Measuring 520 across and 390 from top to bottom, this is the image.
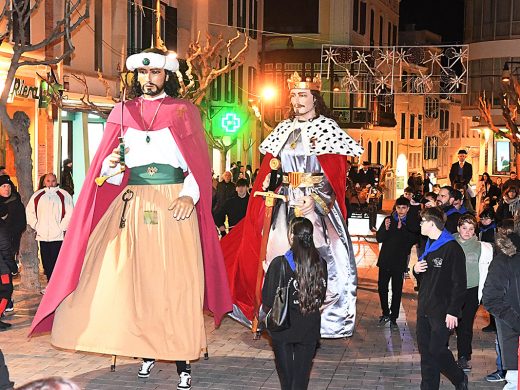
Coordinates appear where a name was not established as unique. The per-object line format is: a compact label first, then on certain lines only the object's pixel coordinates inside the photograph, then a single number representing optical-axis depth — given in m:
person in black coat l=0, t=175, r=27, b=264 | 13.41
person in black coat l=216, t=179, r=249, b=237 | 14.98
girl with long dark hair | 7.18
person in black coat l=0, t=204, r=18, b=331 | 10.91
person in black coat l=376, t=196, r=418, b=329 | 12.01
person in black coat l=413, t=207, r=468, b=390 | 8.09
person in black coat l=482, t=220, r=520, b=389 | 7.78
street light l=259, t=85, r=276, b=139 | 36.44
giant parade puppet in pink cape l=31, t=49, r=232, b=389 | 8.30
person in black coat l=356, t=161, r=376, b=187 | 34.14
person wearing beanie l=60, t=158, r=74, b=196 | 20.17
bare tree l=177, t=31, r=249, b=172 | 24.51
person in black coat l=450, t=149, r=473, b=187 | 23.89
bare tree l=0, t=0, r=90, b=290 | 13.88
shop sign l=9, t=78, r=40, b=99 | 20.63
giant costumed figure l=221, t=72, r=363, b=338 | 10.14
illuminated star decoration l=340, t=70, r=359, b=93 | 26.83
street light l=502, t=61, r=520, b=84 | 34.44
